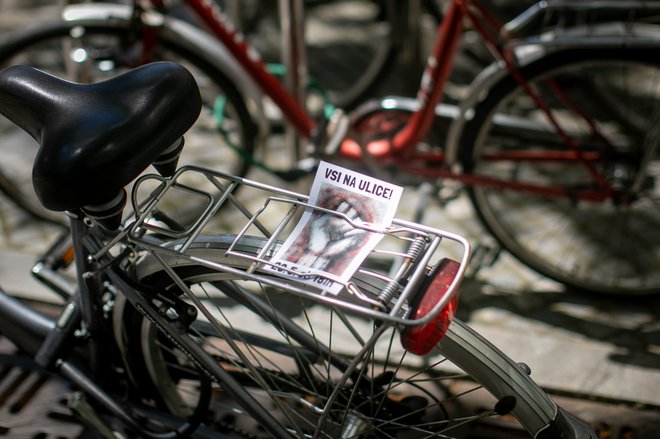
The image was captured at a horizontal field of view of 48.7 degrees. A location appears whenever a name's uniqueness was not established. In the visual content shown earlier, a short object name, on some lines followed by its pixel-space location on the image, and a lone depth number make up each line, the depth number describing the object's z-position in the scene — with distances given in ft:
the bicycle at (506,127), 9.05
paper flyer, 5.37
